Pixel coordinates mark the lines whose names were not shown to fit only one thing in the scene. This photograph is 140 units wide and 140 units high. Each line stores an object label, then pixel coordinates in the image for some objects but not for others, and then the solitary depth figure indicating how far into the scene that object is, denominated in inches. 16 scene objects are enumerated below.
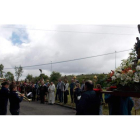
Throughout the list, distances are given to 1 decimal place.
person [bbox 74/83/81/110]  318.4
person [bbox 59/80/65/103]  390.4
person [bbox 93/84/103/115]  108.6
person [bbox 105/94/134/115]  110.5
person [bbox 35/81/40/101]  461.9
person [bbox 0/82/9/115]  172.4
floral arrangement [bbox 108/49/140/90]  83.1
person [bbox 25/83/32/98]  488.7
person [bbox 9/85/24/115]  170.6
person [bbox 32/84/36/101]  465.4
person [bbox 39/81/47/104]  409.8
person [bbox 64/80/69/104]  374.5
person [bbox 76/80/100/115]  108.8
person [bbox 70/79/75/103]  370.3
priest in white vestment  390.8
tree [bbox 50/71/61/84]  2101.8
